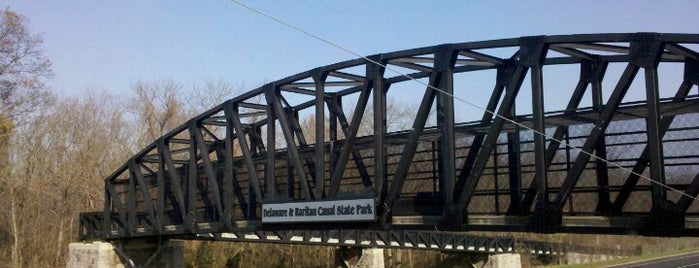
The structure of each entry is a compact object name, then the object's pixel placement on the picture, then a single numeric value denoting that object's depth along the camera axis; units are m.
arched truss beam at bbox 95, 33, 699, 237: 12.98
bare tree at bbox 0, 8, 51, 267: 39.41
